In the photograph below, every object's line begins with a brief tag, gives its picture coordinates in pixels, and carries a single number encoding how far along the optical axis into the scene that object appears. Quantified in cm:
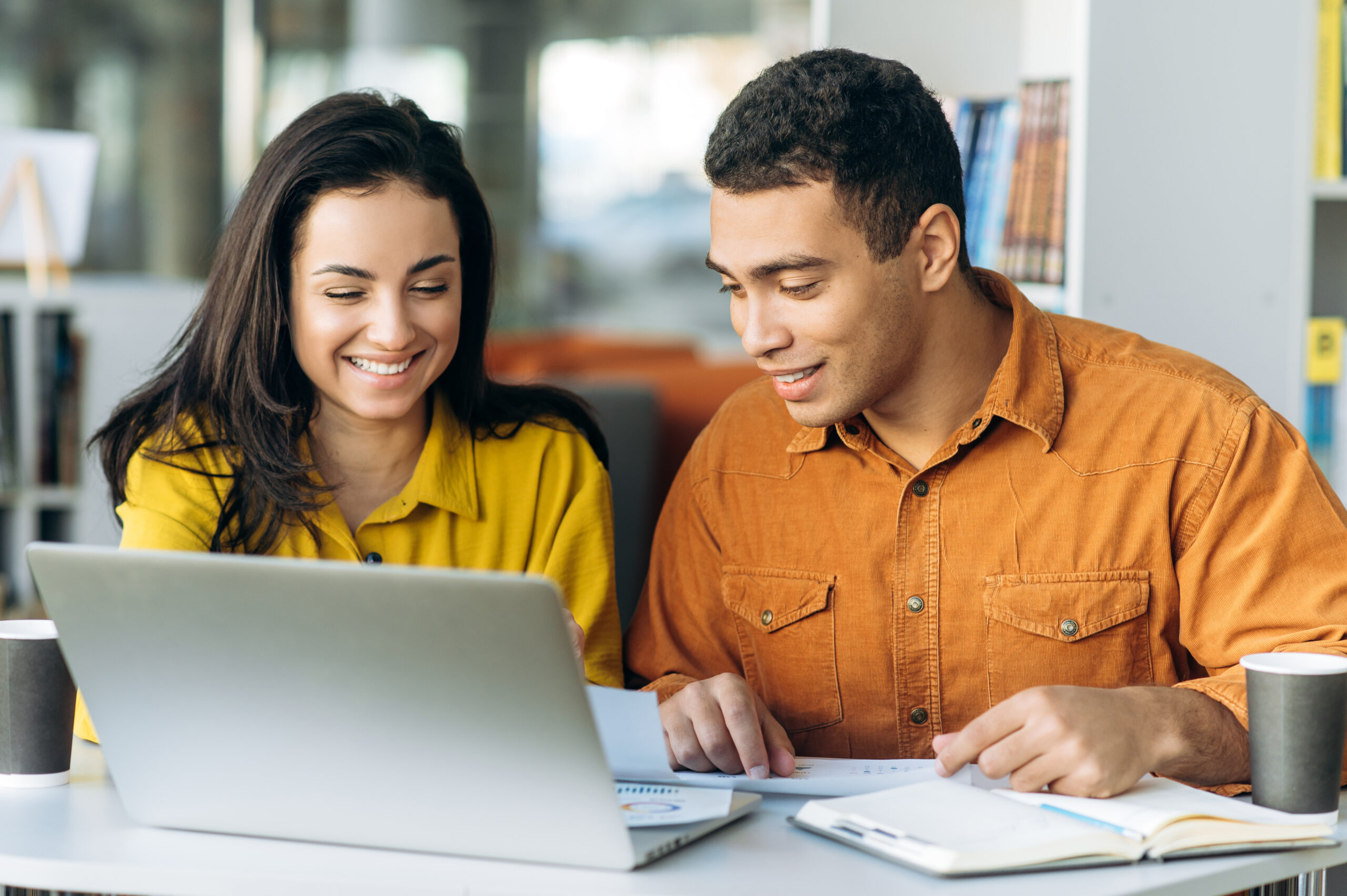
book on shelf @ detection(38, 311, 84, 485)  338
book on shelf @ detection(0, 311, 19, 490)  334
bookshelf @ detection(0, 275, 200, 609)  336
